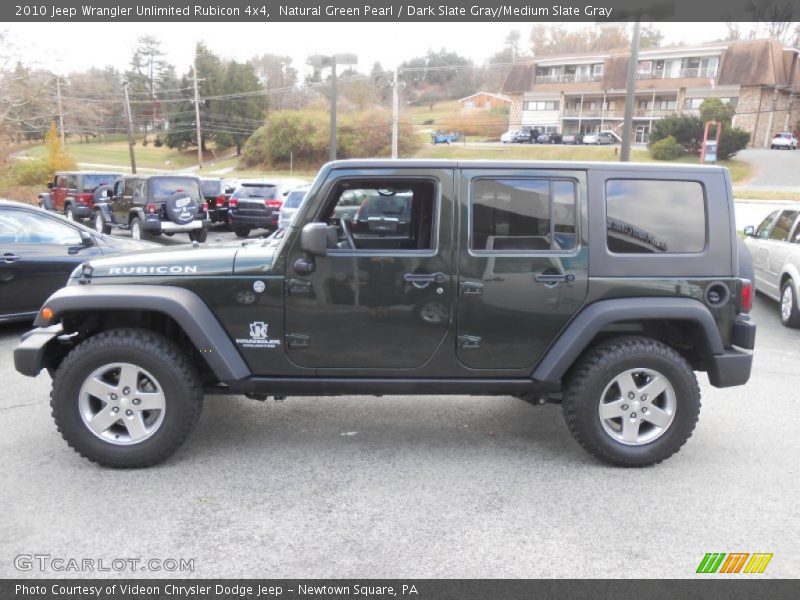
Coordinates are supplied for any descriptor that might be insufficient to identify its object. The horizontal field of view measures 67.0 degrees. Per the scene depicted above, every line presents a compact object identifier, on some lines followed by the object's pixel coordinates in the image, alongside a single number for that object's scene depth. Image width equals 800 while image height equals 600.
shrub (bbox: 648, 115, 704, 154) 43.38
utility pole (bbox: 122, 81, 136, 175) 41.59
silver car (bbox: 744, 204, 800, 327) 8.14
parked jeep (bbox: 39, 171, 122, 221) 19.75
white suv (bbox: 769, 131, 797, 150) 48.19
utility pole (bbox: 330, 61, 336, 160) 19.63
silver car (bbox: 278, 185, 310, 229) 14.62
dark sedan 6.47
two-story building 51.56
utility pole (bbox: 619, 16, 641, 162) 12.16
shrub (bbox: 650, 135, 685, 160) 41.53
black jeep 15.16
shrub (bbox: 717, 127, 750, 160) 41.50
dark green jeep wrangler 3.72
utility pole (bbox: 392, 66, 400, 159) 32.69
